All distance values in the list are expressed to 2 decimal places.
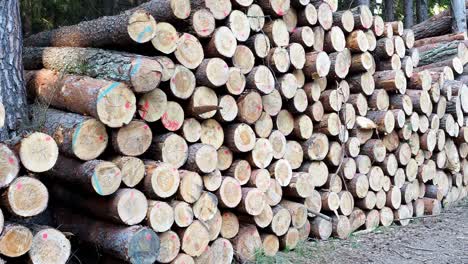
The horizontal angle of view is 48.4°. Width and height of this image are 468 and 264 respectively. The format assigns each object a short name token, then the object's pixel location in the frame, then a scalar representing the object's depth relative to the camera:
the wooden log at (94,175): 3.34
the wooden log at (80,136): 3.38
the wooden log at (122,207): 3.47
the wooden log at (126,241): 3.44
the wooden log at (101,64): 3.53
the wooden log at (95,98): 3.42
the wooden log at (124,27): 3.72
